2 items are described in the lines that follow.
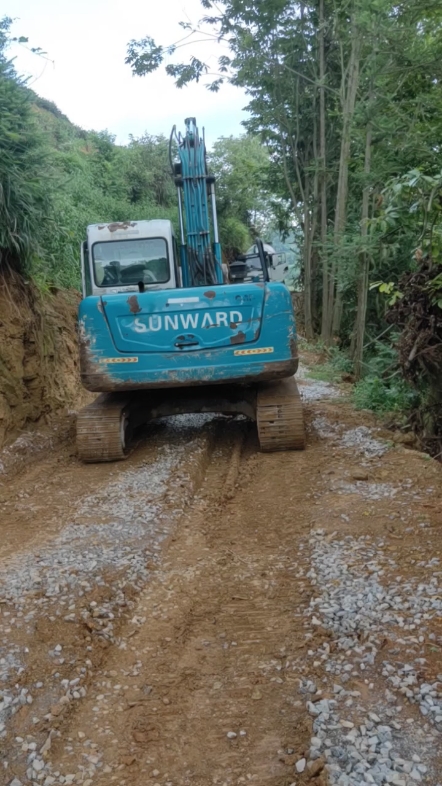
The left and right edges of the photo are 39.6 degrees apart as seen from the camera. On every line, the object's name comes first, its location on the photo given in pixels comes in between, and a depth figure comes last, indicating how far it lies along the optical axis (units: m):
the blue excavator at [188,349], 6.34
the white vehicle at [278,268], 24.03
